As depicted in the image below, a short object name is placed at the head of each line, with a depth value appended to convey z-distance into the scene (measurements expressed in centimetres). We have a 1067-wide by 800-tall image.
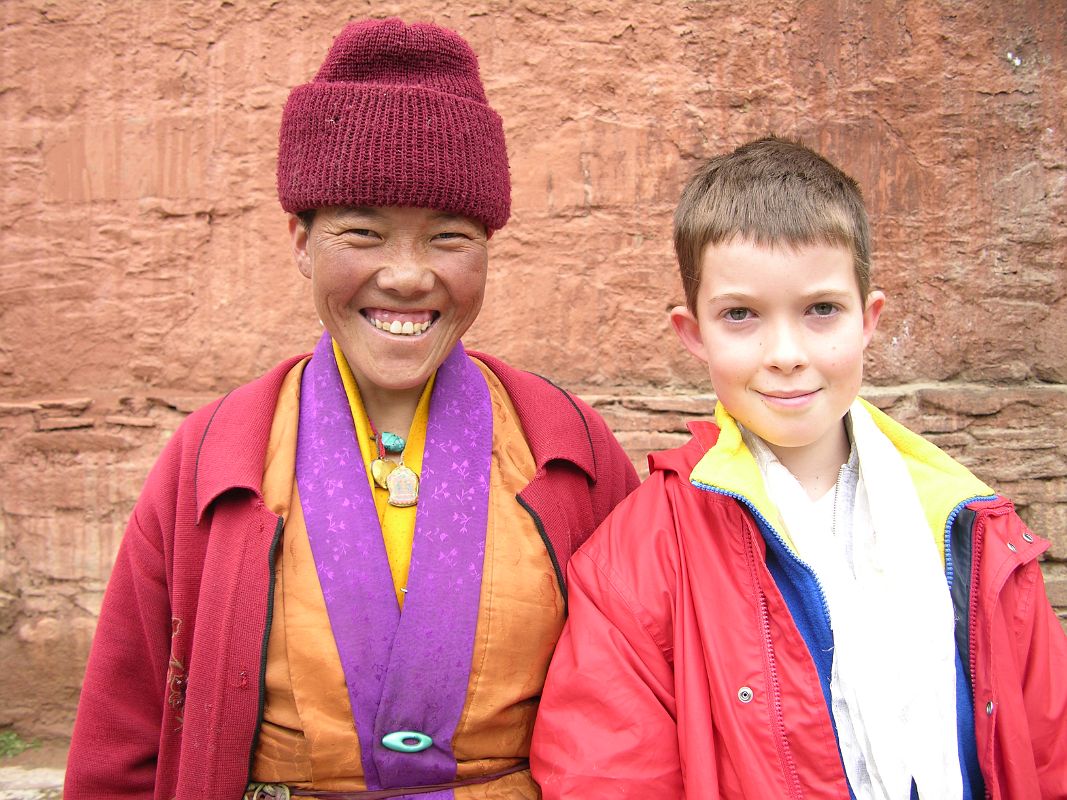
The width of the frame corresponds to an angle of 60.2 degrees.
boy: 146
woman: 158
